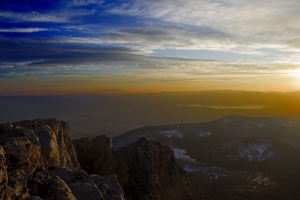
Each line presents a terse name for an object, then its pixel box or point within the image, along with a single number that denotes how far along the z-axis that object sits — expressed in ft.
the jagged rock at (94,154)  104.88
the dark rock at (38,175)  30.01
